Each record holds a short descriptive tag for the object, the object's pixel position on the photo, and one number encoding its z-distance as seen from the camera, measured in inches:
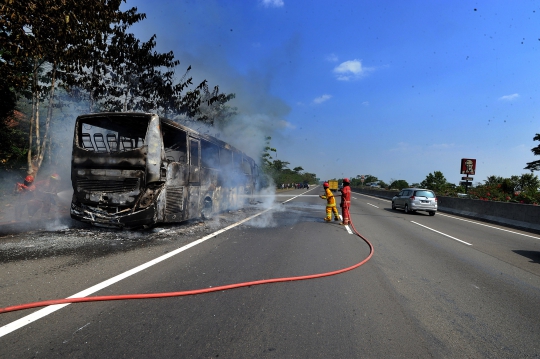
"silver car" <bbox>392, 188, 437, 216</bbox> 665.0
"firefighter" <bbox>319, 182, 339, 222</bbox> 444.0
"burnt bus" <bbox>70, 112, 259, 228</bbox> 293.7
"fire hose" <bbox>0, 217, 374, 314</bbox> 132.3
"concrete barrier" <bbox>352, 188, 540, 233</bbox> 514.0
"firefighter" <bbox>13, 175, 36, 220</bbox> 361.7
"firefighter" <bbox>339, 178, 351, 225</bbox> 435.2
